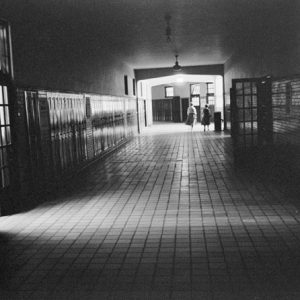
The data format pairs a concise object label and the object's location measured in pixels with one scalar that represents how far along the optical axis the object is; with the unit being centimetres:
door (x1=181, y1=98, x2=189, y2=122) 3628
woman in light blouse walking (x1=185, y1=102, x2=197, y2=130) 2598
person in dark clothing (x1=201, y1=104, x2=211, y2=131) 2497
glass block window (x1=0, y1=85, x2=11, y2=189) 700
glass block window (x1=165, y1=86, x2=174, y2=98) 3694
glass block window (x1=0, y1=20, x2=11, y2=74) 697
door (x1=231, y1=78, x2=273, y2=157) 1148
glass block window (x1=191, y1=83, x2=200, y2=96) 3619
